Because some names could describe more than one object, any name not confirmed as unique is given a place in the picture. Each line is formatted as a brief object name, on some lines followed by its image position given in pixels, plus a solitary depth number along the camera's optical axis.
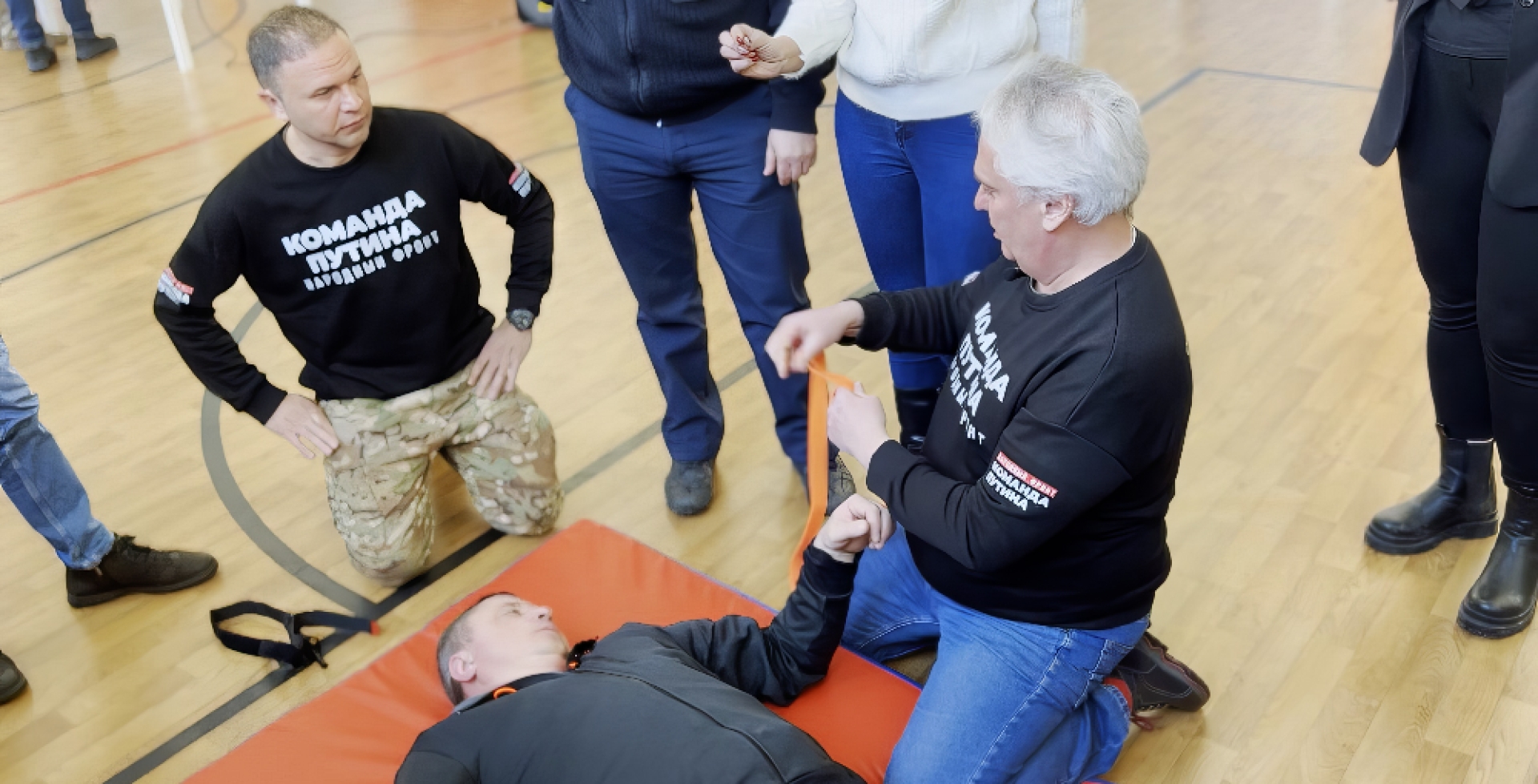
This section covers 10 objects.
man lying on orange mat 1.84
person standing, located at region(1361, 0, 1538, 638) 2.12
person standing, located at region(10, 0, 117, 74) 6.55
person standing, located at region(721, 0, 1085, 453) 2.38
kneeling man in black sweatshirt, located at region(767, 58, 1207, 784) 1.73
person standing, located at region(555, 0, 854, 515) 2.59
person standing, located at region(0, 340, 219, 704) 2.61
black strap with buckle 2.62
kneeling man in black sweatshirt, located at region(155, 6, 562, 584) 2.51
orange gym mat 2.20
